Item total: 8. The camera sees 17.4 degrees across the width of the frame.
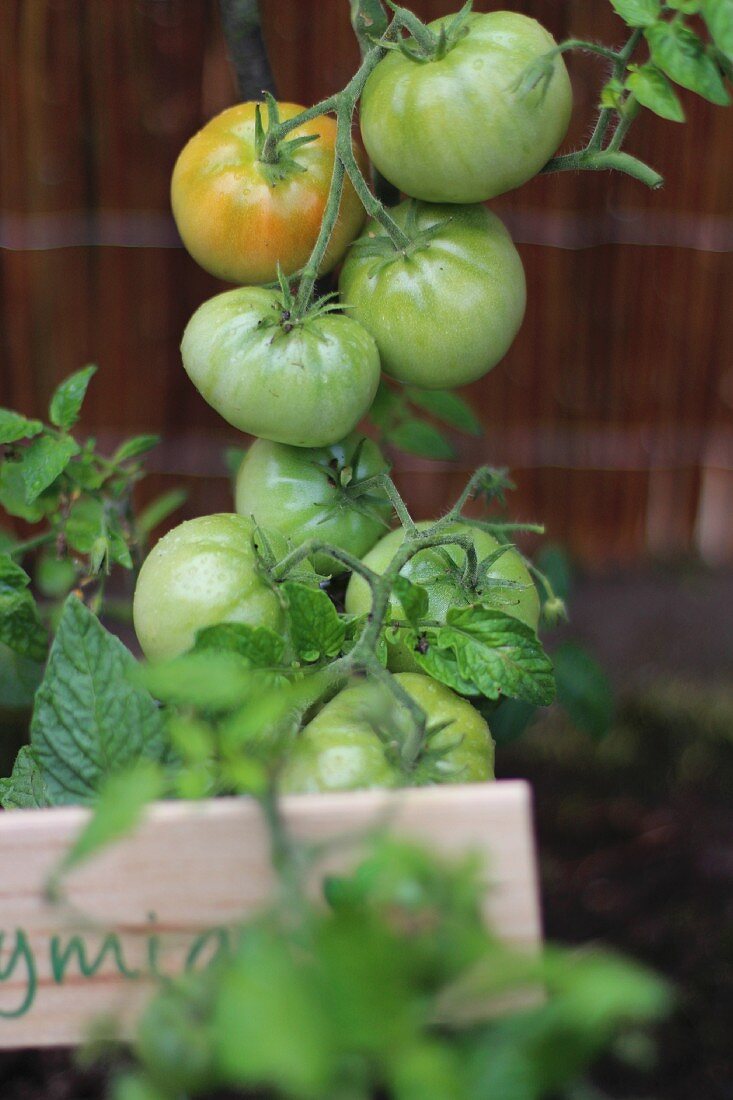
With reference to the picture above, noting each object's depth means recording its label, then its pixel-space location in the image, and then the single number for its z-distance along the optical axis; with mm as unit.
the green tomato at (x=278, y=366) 765
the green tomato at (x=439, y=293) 782
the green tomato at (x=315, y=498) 805
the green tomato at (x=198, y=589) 760
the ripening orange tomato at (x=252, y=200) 790
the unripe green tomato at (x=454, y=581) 774
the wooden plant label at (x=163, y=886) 678
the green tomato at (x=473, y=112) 754
